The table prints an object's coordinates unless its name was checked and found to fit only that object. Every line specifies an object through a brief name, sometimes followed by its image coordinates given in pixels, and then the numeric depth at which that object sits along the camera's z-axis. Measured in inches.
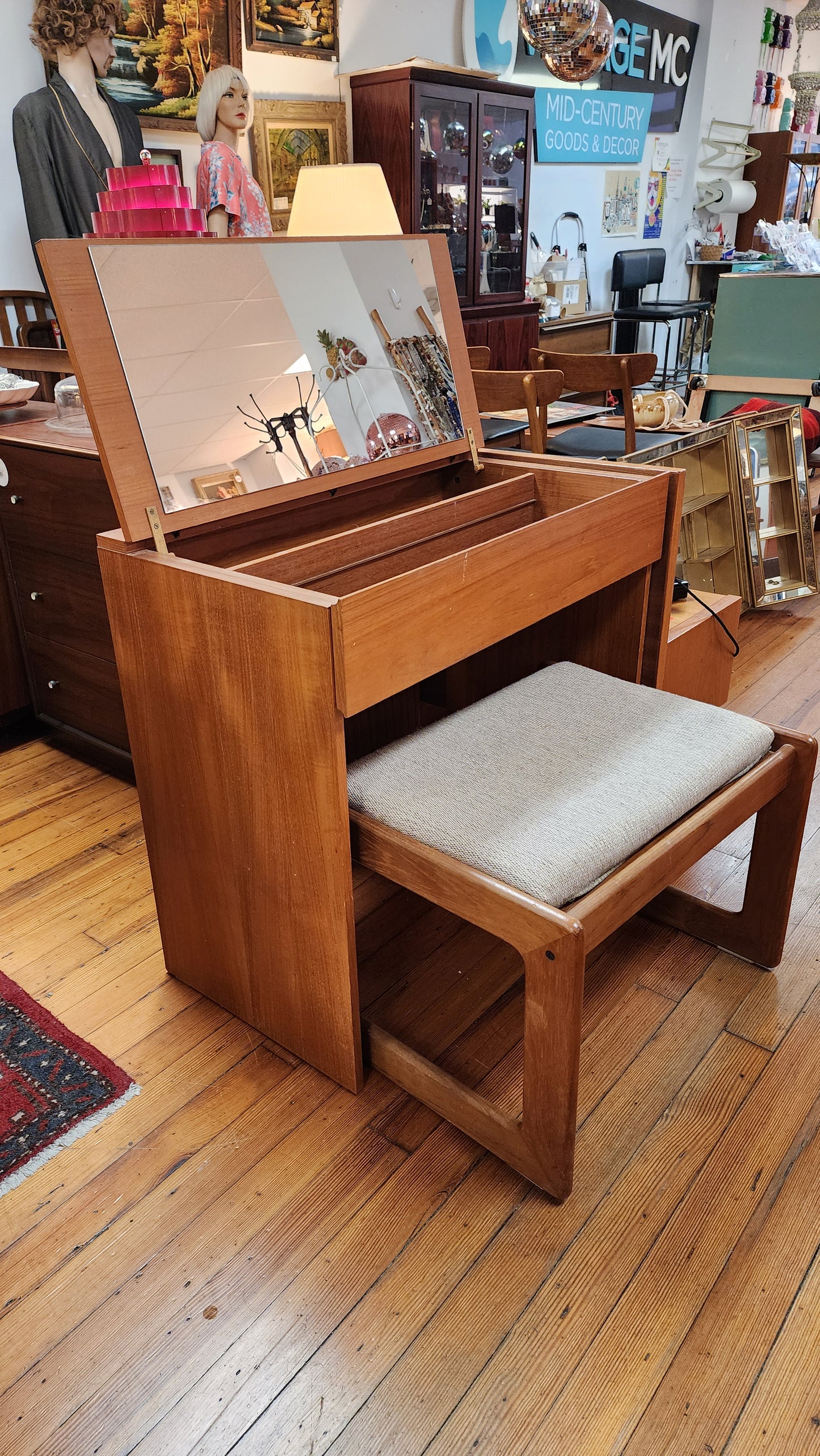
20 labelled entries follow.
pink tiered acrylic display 60.9
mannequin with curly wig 110.3
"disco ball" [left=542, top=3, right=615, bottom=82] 129.2
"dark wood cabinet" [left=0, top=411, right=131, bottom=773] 76.4
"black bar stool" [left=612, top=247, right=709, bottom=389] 244.8
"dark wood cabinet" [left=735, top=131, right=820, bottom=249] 299.6
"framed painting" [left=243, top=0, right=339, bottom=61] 139.6
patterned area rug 53.4
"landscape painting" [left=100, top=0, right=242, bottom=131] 120.4
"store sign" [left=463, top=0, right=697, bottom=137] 186.5
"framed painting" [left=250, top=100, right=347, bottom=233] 144.9
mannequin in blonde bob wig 129.0
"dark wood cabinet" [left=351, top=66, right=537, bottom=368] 152.4
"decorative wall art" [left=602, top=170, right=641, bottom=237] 243.8
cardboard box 219.1
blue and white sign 211.9
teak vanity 46.0
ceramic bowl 87.7
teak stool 44.3
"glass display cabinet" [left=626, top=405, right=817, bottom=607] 113.8
